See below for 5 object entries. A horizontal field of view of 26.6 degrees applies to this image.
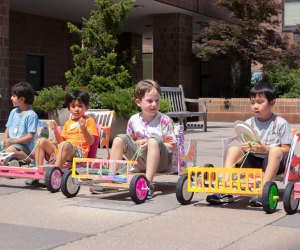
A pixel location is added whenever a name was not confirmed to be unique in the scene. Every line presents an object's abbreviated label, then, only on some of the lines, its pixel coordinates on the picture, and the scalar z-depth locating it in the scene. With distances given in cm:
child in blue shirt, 719
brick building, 2027
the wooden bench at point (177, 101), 1596
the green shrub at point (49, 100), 1173
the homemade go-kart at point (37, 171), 645
